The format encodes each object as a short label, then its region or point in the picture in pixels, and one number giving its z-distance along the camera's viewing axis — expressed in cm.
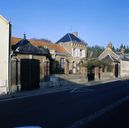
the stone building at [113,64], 3049
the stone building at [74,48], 2828
